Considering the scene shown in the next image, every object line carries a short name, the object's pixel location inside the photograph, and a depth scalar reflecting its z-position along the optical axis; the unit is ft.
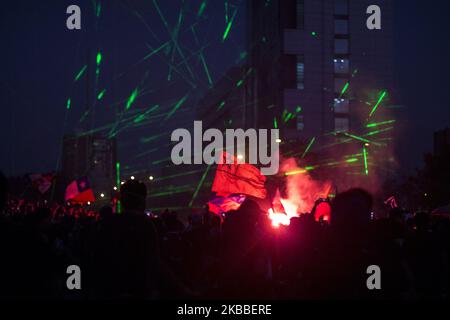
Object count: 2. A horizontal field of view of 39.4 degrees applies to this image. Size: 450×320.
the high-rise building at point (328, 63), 181.78
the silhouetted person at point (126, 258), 15.88
